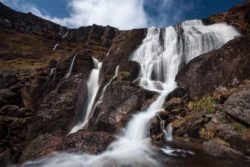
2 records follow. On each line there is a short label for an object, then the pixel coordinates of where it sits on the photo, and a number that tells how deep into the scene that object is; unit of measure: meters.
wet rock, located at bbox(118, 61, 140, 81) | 29.55
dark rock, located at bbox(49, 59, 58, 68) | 35.46
